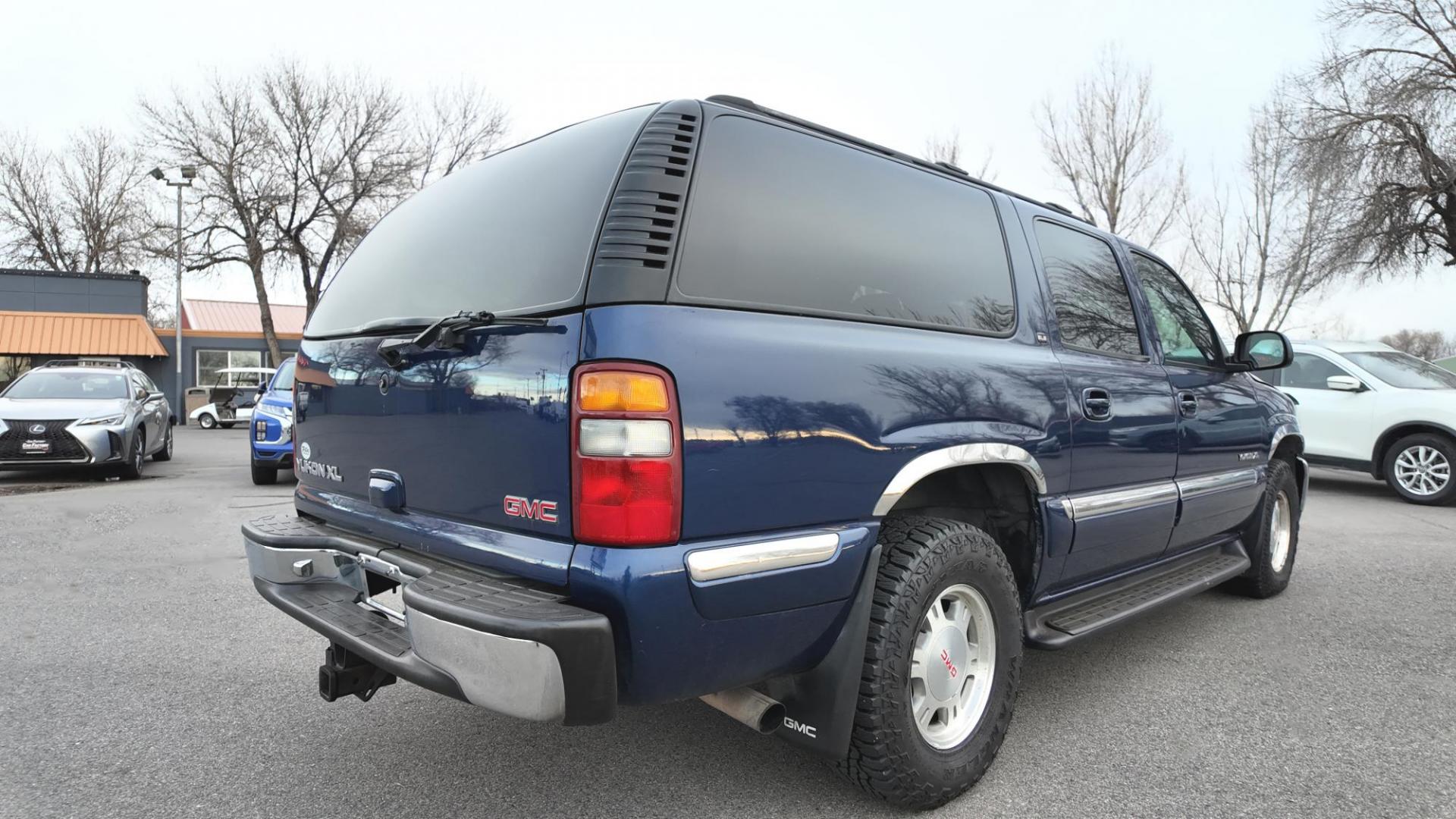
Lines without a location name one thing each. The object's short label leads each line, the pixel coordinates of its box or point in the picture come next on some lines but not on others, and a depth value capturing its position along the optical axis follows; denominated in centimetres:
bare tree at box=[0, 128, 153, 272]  3731
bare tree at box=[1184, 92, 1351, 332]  1983
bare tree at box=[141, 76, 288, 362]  2630
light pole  2514
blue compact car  926
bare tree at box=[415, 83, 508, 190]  2780
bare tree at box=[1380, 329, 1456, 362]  6875
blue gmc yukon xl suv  181
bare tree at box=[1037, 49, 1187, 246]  2212
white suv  844
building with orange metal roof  2731
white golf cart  2544
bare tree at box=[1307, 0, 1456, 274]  1848
